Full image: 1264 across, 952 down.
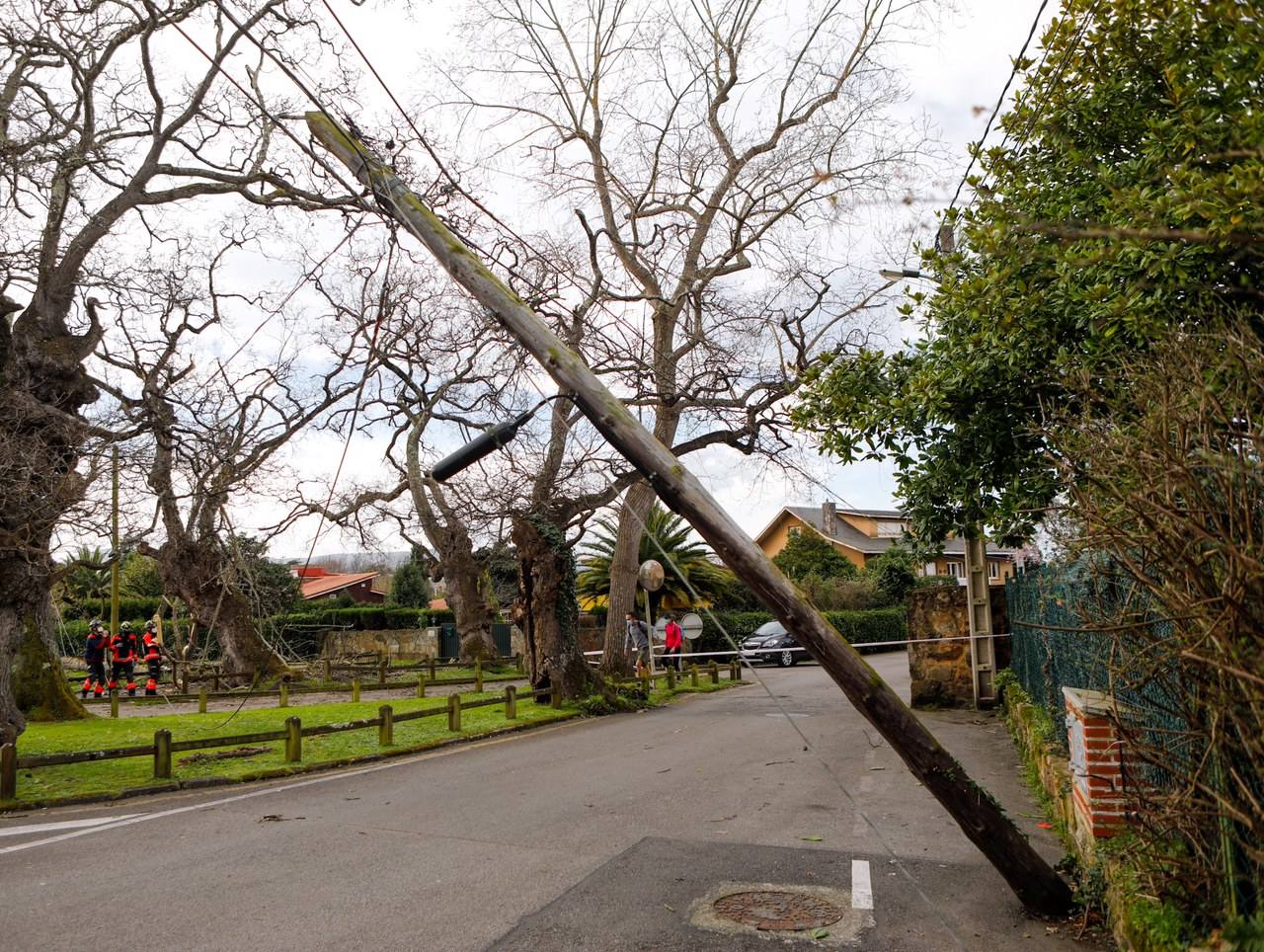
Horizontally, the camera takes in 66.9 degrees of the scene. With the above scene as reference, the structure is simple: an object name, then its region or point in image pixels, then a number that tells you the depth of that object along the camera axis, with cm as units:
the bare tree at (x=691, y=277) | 2020
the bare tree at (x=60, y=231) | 1231
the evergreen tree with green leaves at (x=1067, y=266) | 620
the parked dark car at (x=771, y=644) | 3550
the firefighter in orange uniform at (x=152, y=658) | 2406
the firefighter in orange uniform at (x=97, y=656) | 2367
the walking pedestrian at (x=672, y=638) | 2764
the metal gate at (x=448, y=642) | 4238
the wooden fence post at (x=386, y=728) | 1395
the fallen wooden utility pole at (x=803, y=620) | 580
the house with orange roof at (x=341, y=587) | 6169
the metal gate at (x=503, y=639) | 4516
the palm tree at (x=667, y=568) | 3612
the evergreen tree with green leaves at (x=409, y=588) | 5172
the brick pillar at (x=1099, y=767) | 552
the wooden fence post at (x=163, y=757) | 1112
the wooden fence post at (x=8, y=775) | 1008
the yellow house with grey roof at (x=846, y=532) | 5574
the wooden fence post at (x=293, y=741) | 1243
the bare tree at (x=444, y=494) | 1805
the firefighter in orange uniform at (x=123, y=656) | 2339
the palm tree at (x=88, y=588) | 3706
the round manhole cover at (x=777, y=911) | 570
